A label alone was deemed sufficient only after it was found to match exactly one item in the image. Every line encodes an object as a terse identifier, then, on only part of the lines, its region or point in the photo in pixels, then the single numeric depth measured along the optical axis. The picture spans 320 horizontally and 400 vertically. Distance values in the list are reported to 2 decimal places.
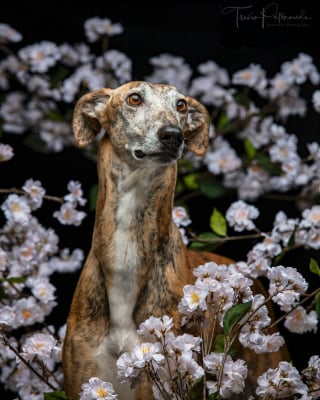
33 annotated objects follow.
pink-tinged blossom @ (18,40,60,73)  6.83
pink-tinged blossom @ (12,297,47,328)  5.27
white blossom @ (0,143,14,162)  5.36
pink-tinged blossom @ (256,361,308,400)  4.27
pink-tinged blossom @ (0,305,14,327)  4.52
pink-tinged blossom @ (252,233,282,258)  5.39
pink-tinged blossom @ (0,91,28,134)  7.04
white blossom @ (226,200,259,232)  5.66
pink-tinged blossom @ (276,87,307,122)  6.98
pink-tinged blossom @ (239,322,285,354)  4.35
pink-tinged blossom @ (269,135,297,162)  6.64
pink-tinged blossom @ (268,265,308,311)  4.30
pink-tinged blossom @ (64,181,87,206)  5.52
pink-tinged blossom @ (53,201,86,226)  5.59
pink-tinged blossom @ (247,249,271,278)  5.14
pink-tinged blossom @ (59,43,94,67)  6.98
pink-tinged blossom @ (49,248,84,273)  6.23
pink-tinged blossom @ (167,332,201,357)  4.11
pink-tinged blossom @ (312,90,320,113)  6.21
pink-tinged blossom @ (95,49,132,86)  6.82
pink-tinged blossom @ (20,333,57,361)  4.54
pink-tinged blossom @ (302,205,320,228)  5.53
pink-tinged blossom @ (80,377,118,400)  4.18
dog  4.53
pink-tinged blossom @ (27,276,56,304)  5.33
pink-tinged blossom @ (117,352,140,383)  4.11
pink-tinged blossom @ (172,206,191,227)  5.64
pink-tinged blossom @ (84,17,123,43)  6.79
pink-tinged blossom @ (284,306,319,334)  4.94
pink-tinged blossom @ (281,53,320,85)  6.86
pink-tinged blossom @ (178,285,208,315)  4.22
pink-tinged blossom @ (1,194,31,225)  5.57
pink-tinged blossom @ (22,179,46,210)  5.55
